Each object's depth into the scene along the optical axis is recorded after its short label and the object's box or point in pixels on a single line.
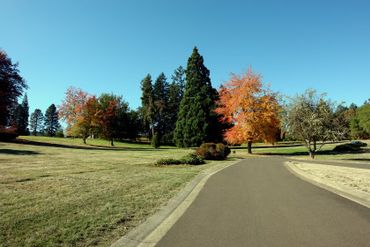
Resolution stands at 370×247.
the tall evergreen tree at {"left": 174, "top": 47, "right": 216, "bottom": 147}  47.31
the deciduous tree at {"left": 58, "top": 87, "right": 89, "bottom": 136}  60.31
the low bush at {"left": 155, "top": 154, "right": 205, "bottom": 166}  21.02
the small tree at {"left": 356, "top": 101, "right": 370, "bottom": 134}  75.25
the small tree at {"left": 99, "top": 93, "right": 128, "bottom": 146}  61.19
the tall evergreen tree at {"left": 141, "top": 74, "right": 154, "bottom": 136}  80.69
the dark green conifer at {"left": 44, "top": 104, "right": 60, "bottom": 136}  142.12
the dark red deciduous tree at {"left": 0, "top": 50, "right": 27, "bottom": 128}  39.43
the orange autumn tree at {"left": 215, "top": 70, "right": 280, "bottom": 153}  41.47
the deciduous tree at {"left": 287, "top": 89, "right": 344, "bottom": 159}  34.38
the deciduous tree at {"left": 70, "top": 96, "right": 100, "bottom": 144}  57.72
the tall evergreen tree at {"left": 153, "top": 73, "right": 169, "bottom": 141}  81.94
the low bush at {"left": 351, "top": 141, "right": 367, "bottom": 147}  56.78
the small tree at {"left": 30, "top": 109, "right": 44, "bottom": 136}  144.12
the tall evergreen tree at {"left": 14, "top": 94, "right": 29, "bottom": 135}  113.12
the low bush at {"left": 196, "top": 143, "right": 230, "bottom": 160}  28.98
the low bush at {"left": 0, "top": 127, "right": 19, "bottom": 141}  42.72
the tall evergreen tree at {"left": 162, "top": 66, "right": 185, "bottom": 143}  83.31
